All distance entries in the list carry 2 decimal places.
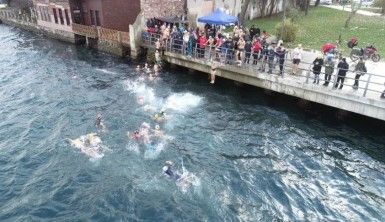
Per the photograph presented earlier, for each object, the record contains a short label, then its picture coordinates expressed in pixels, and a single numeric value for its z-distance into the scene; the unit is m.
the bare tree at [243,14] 34.59
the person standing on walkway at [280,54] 20.45
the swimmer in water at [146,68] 28.10
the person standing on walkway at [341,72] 18.05
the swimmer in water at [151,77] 26.58
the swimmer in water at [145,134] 17.74
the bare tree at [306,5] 48.62
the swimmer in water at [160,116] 19.77
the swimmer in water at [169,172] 14.54
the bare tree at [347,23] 38.05
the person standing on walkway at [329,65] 18.63
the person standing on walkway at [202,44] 24.81
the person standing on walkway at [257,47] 21.96
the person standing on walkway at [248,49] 22.06
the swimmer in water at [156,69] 27.86
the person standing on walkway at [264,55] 21.45
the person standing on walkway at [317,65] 18.92
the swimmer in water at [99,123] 19.08
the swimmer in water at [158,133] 18.35
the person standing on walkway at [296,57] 20.34
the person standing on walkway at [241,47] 22.64
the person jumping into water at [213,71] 24.14
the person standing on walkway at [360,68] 18.18
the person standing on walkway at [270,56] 21.00
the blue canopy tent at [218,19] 25.31
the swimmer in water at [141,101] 22.53
